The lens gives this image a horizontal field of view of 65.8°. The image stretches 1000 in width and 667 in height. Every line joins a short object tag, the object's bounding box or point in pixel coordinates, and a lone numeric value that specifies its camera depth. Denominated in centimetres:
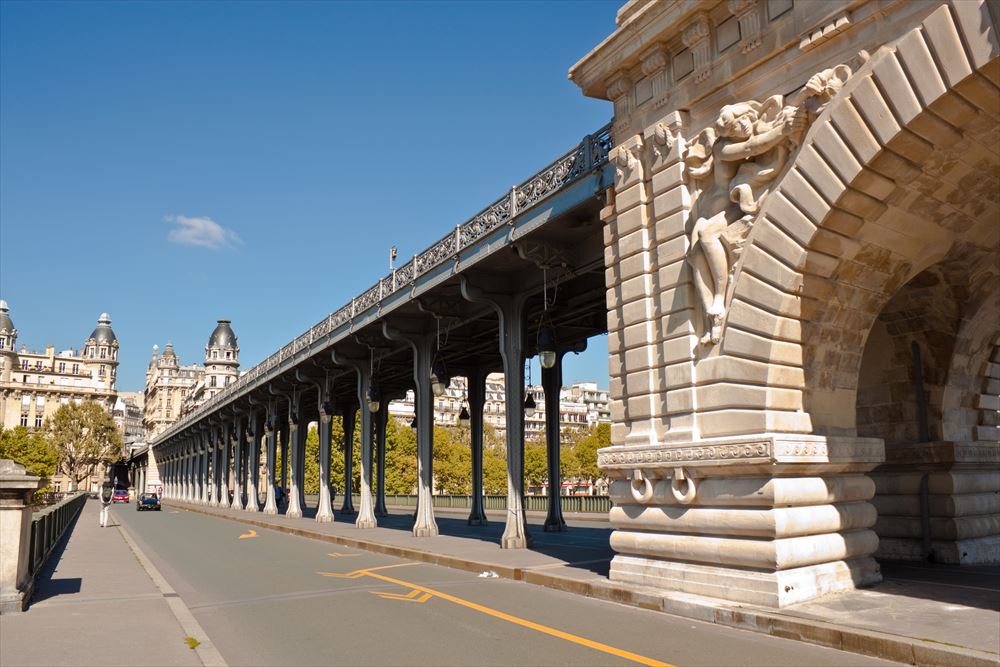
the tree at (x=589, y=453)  8175
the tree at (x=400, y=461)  7888
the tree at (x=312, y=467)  8532
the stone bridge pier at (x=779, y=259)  920
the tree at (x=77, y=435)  11538
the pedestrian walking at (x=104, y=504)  3280
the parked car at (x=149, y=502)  5788
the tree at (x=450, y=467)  8475
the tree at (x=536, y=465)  8881
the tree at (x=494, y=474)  8688
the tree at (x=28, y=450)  8494
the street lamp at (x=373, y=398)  2755
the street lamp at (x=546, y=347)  1742
